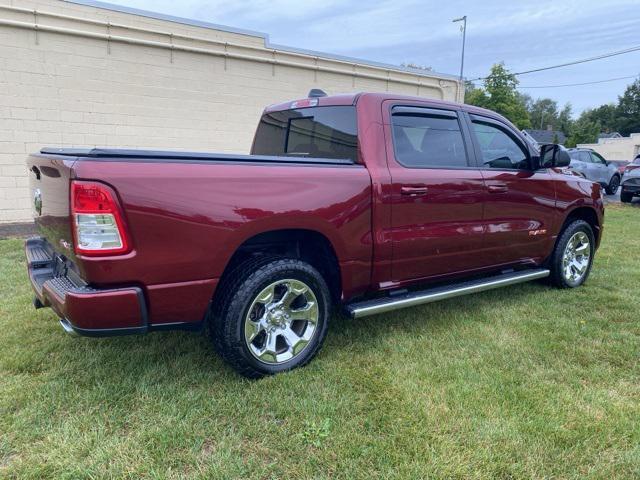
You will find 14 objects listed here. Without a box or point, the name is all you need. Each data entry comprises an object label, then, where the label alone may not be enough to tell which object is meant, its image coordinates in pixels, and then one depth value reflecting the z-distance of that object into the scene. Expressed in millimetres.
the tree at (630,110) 70188
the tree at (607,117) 74088
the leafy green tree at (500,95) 44594
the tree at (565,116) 99112
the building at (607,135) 58219
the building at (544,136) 58819
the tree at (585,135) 58031
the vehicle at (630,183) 13484
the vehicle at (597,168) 16453
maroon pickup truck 2369
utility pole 27841
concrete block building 7703
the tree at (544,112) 102512
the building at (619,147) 42978
